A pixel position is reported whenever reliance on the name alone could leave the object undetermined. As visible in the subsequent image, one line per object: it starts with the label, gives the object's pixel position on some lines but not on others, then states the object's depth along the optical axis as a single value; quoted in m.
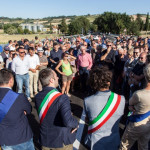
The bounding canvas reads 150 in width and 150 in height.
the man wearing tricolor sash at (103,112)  2.05
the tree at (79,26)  62.88
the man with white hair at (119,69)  6.44
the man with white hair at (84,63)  6.20
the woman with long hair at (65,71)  5.89
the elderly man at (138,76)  3.81
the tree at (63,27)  66.50
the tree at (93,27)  68.63
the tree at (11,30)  84.88
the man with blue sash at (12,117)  2.13
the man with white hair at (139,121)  2.23
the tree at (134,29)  58.16
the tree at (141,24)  72.12
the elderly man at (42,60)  6.70
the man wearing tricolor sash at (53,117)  2.04
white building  132.38
